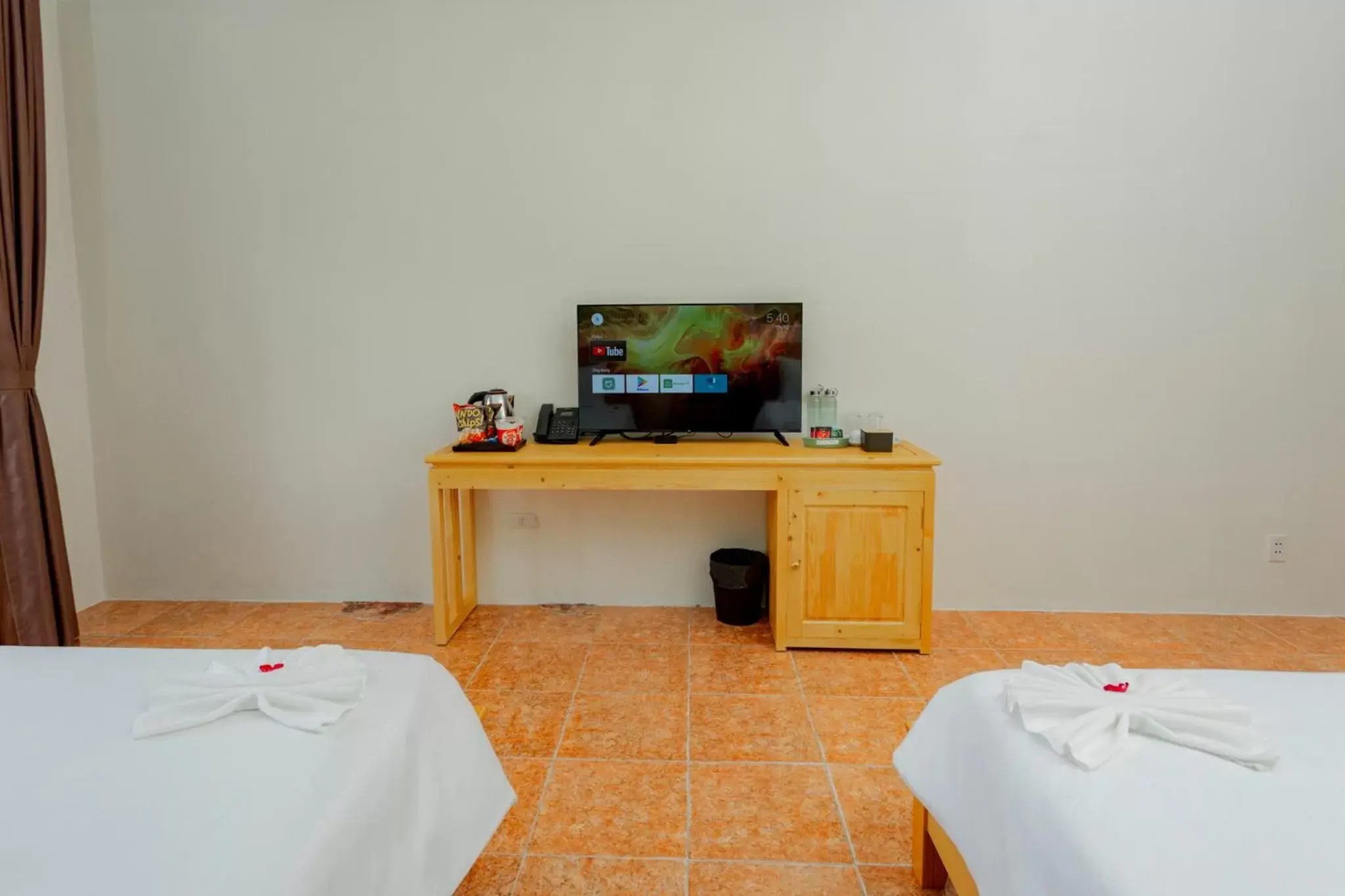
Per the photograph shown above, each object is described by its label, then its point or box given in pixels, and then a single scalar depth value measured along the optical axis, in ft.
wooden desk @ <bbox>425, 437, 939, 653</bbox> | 9.52
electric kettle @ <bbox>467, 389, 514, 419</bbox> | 10.30
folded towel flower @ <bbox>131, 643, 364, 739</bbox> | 4.08
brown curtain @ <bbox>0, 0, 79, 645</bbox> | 8.86
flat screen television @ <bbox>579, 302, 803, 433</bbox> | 10.42
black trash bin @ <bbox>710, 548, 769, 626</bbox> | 10.44
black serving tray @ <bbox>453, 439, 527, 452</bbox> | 9.96
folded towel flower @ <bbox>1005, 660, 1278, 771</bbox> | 3.74
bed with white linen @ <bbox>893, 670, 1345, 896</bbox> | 3.00
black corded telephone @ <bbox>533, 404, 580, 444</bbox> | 10.61
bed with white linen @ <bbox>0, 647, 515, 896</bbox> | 3.06
